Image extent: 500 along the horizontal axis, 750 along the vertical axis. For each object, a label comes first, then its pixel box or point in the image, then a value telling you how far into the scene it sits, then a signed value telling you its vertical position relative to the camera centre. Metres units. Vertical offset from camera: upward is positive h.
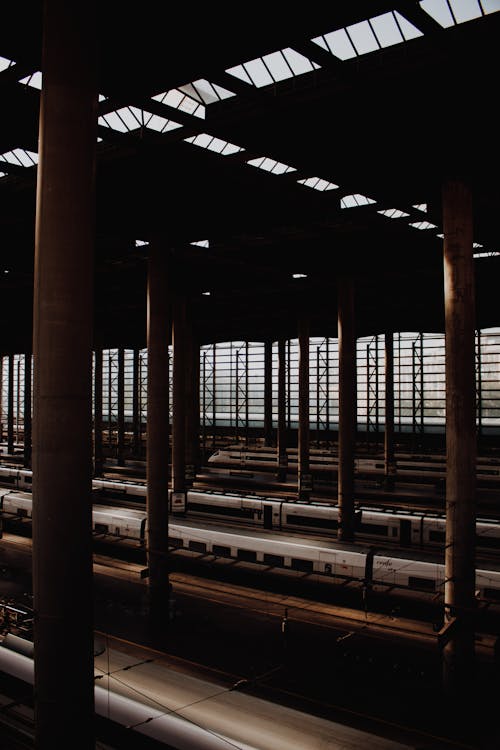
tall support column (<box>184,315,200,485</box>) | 42.42 -0.15
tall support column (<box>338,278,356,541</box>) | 27.53 +0.82
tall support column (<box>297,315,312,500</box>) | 35.69 -1.47
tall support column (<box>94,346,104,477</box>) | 45.94 -1.29
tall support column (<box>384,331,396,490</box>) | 41.62 -0.51
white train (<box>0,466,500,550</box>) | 24.20 -4.66
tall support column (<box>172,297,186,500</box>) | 28.02 +0.21
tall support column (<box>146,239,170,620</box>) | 20.27 -1.22
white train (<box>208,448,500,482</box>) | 39.53 -4.10
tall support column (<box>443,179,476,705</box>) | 15.25 -0.64
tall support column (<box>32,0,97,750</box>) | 6.48 +0.28
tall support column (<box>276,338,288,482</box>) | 44.00 -1.44
